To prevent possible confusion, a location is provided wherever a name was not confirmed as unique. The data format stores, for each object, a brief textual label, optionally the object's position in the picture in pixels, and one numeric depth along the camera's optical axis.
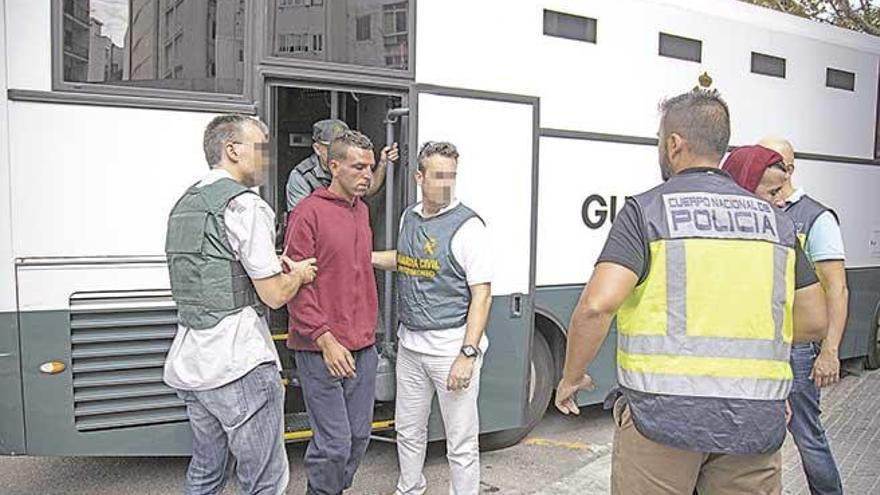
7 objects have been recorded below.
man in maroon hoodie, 3.96
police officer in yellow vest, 2.51
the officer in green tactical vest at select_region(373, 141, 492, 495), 4.13
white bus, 3.94
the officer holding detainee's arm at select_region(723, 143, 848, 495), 3.91
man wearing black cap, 4.84
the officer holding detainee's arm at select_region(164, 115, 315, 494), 3.25
